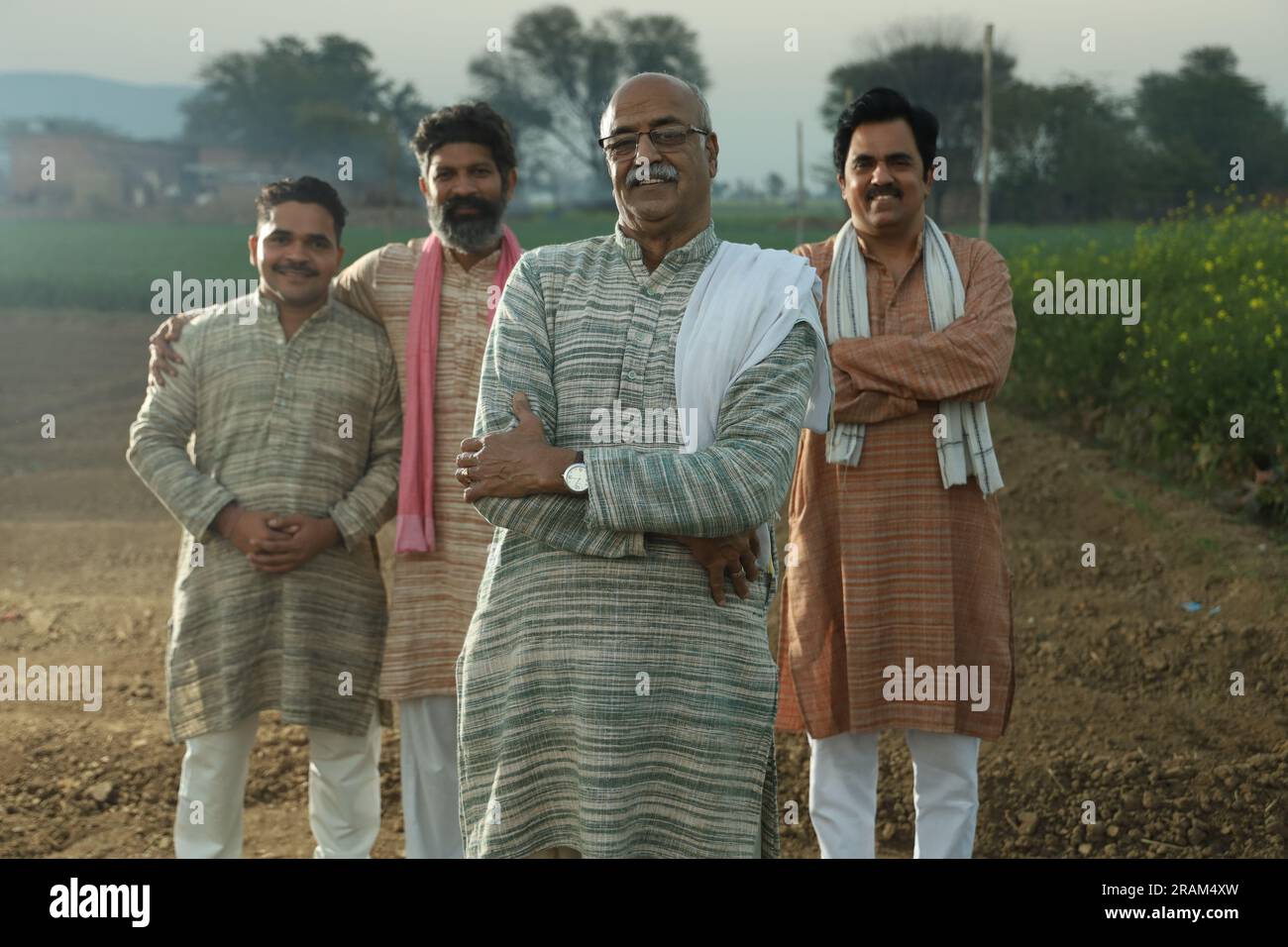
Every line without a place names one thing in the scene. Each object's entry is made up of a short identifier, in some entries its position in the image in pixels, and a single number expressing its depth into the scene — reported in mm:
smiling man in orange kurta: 3527
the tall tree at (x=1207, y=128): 30047
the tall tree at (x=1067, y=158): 30062
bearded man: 3699
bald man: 2613
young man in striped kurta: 3701
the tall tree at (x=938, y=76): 36906
